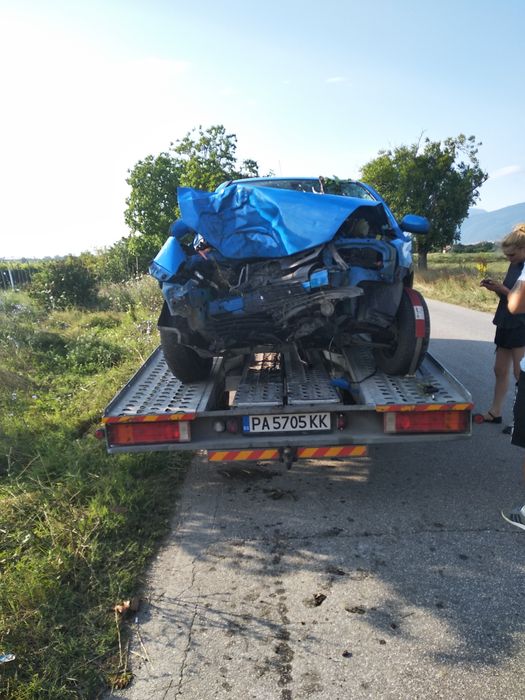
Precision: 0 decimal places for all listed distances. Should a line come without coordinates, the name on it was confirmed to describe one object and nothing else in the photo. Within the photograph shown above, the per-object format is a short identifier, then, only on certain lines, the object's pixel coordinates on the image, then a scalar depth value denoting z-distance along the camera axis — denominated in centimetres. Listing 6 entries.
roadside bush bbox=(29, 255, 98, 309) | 1417
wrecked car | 372
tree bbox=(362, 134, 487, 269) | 3338
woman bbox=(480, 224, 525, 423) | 487
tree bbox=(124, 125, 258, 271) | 2709
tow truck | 359
